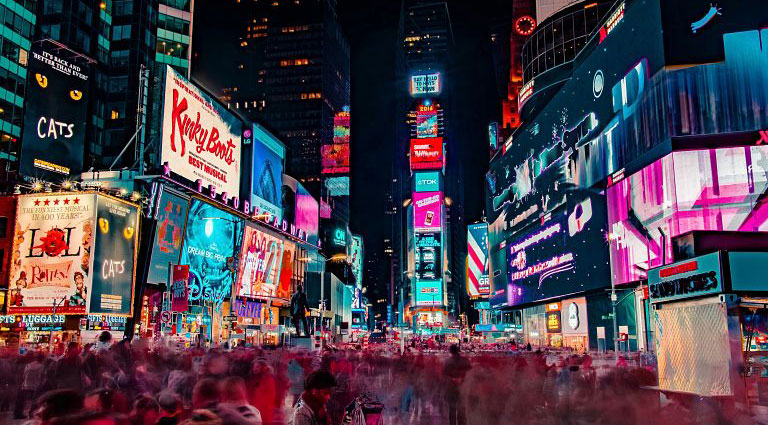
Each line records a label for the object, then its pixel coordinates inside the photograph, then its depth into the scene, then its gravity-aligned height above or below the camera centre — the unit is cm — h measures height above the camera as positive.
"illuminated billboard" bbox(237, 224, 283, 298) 6631 +649
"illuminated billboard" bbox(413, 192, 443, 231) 16012 +2697
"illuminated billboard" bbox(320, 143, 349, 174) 14550 +3647
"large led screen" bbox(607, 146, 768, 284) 4194 +845
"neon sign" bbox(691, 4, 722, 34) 4597 +2087
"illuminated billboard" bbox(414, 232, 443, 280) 15988 +1640
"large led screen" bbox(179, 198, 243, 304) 5650 +686
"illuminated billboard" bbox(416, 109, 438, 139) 17488 +5308
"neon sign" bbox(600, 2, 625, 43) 5411 +2509
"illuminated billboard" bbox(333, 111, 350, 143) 14175 +4228
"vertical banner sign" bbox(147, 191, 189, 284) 5012 +701
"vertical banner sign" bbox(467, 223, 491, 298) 13750 +1361
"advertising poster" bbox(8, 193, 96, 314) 4300 +469
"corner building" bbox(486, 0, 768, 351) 4303 +1250
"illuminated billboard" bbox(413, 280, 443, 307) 15938 +784
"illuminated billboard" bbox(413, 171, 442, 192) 16100 +3425
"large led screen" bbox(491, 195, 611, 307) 5694 +697
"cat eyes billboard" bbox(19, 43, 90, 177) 3900 +1276
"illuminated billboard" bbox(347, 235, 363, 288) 16275 +1767
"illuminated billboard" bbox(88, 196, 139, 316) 4362 +467
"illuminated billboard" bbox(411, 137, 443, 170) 16275 +4134
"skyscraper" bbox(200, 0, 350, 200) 19475 +6667
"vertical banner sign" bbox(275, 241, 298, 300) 7606 +627
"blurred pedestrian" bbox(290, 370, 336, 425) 539 -57
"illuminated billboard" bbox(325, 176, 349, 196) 15688 +3309
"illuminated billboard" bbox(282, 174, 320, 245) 8719 +1577
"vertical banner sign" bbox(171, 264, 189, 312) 3703 +168
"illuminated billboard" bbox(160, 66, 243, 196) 5122 +1591
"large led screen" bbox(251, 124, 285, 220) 6938 +1669
